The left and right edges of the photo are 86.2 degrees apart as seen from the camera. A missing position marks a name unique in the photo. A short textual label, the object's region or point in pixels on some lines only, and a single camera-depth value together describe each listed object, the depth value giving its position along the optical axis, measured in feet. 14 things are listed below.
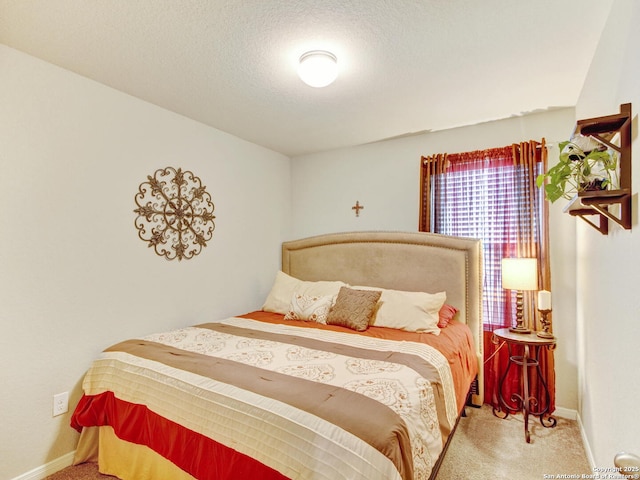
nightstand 8.15
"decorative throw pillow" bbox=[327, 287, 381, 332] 8.81
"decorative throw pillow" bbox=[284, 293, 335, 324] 9.51
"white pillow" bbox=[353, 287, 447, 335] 8.55
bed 4.23
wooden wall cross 12.20
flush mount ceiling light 6.39
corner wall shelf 4.25
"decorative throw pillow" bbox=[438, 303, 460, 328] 9.07
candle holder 8.48
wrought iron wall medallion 8.68
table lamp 8.49
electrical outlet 6.94
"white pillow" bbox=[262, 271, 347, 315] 10.52
